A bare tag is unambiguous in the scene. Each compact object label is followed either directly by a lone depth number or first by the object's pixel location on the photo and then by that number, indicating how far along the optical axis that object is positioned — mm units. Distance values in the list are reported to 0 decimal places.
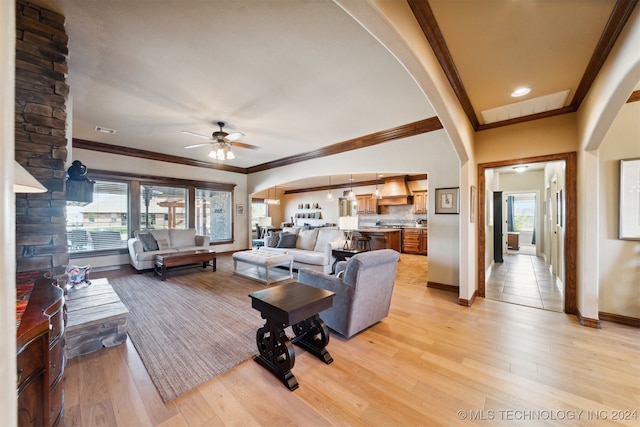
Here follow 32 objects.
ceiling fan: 4172
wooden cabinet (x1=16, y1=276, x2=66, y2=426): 968
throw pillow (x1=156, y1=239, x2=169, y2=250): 5607
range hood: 8273
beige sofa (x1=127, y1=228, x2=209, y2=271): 5141
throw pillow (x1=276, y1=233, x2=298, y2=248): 5798
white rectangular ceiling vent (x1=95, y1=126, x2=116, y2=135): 4491
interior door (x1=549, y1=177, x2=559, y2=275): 4802
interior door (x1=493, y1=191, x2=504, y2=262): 6738
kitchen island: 7609
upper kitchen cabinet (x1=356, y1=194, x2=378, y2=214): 9254
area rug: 2082
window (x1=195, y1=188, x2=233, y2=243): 7336
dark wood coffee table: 4688
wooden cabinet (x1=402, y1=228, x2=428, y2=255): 7688
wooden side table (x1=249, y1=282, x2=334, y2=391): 1945
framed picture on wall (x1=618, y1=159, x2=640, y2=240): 2795
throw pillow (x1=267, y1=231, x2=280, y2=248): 5918
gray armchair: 2502
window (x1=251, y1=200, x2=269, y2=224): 11970
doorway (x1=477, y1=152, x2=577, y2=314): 3191
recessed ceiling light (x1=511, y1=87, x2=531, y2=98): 2827
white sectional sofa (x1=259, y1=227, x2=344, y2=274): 4821
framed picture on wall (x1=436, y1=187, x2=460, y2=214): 4047
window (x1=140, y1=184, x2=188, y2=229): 6261
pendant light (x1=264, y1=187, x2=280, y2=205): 11195
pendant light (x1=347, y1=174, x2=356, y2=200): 9250
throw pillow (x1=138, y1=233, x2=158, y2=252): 5395
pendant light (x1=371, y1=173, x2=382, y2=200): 8904
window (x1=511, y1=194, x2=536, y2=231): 9992
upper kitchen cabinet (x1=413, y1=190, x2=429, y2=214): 7957
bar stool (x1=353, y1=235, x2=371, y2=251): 7034
